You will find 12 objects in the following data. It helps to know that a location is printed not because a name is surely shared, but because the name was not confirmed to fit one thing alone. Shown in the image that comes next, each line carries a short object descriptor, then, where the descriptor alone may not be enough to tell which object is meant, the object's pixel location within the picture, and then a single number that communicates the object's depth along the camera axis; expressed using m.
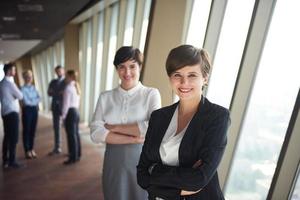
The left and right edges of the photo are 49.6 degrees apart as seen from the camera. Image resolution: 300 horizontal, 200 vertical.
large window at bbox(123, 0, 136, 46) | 7.08
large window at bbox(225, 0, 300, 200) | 2.93
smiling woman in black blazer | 1.46
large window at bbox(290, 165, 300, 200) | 2.87
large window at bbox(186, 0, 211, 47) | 4.14
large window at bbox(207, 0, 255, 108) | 3.52
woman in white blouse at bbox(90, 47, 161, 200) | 2.23
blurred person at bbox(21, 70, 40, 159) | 6.01
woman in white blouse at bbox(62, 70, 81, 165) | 5.88
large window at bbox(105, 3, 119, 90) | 8.04
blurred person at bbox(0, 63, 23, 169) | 5.26
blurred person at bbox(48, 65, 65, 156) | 6.33
